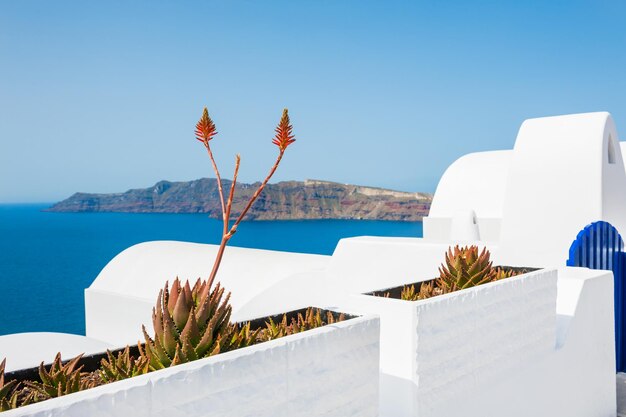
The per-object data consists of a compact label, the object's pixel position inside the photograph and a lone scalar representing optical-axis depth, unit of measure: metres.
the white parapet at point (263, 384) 2.27
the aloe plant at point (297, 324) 3.34
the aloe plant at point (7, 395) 2.38
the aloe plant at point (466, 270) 4.96
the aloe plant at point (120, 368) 2.76
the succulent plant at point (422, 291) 4.47
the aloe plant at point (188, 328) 2.80
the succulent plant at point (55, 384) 2.53
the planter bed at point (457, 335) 3.87
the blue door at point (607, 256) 7.10
